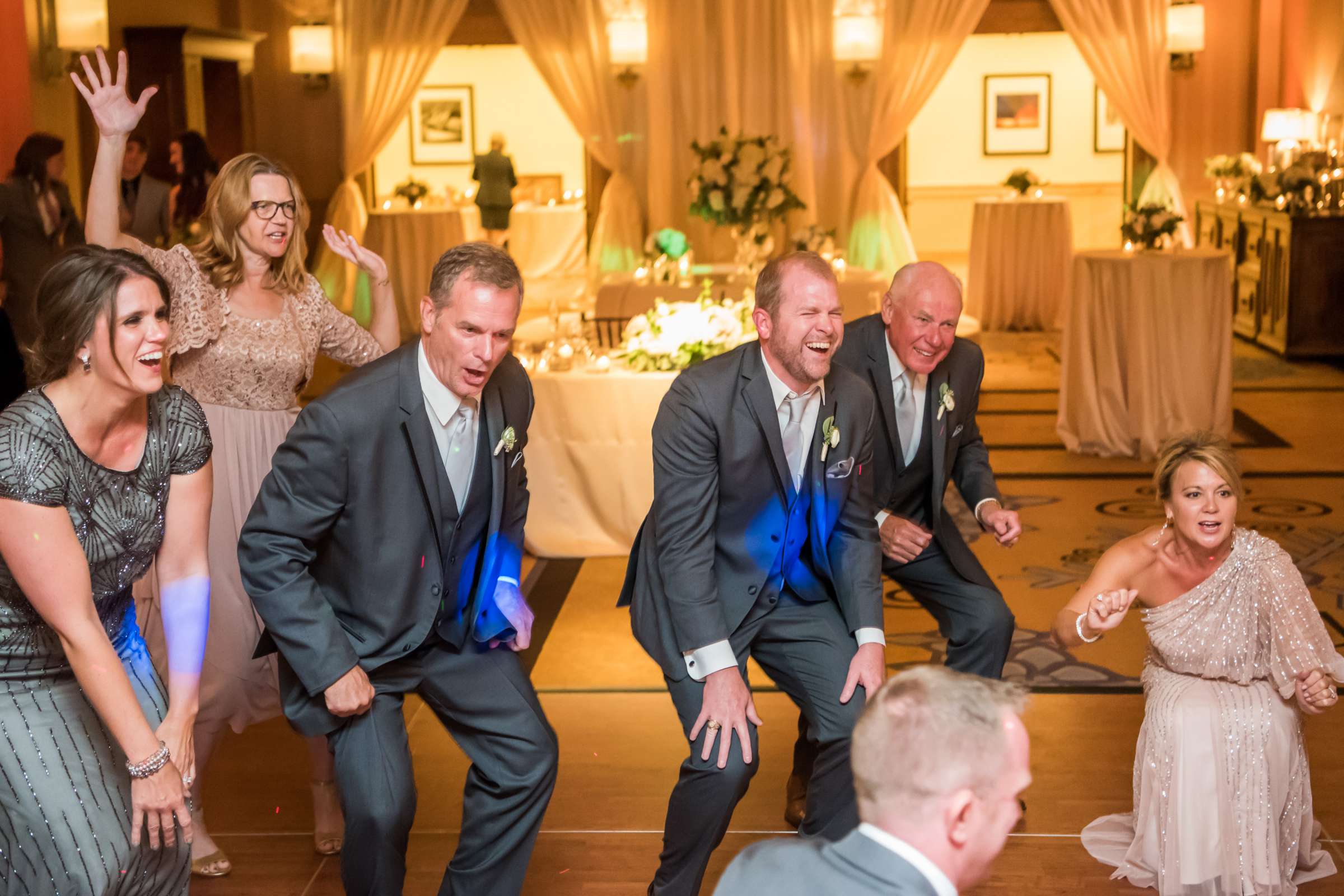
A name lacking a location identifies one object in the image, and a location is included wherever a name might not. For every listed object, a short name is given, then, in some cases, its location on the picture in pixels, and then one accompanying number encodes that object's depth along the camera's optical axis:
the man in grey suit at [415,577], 2.52
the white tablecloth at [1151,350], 7.07
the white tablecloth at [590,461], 5.44
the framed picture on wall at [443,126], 15.84
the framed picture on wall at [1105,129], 16.42
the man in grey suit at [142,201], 7.66
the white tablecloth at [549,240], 13.28
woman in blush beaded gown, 2.92
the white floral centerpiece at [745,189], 7.66
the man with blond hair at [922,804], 1.48
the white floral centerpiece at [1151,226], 7.31
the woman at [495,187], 10.84
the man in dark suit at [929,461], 3.34
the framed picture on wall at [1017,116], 16.55
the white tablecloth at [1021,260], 10.93
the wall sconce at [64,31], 8.12
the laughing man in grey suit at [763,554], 2.75
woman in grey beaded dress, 2.19
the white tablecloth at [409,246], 10.84
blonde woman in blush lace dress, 3.12
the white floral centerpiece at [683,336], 5.38
